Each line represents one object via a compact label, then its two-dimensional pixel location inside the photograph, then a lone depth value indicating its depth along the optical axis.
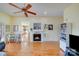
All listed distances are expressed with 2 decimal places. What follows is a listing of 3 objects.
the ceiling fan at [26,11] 1.29
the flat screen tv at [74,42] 1.35
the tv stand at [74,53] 1.18
